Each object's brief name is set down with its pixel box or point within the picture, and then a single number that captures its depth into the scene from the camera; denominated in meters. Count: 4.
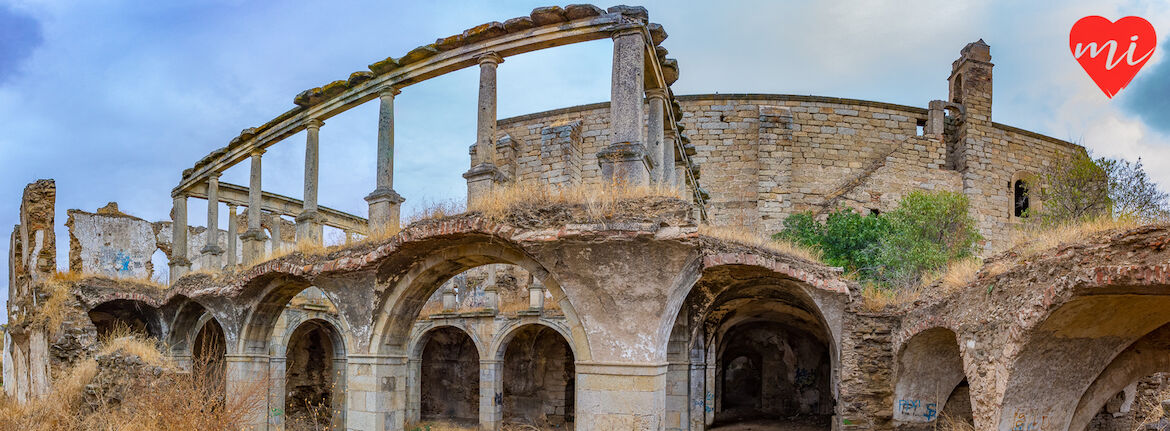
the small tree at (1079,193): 18.12
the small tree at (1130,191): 17.02
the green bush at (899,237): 16.58
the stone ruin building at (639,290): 7.98
